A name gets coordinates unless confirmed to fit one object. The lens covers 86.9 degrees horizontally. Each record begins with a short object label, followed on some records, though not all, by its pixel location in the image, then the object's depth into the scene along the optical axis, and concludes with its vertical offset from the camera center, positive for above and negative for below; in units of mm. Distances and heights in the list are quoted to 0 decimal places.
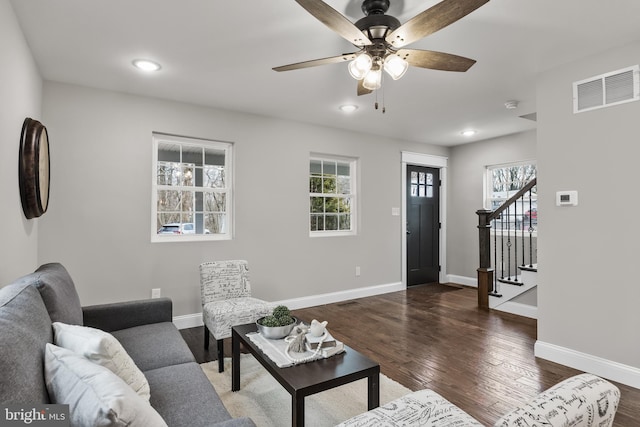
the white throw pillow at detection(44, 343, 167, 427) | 782 -449
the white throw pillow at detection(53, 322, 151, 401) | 1161 -466
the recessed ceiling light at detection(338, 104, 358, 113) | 3893 +1277
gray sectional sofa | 898 -650
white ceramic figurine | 1998 -665
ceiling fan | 1663 +992
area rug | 2046 -1209
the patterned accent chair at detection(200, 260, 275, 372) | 2727 -761
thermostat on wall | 2738 +151
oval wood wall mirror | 2299 +353
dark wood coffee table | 1564 -791
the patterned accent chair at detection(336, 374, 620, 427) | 771 -463
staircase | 4250 -599
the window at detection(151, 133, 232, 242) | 3709 +318
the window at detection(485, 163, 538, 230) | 5145 +464
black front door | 5848 -146
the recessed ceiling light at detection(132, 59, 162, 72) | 2750 +1269
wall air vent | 2467 +971
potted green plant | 2096 -678
